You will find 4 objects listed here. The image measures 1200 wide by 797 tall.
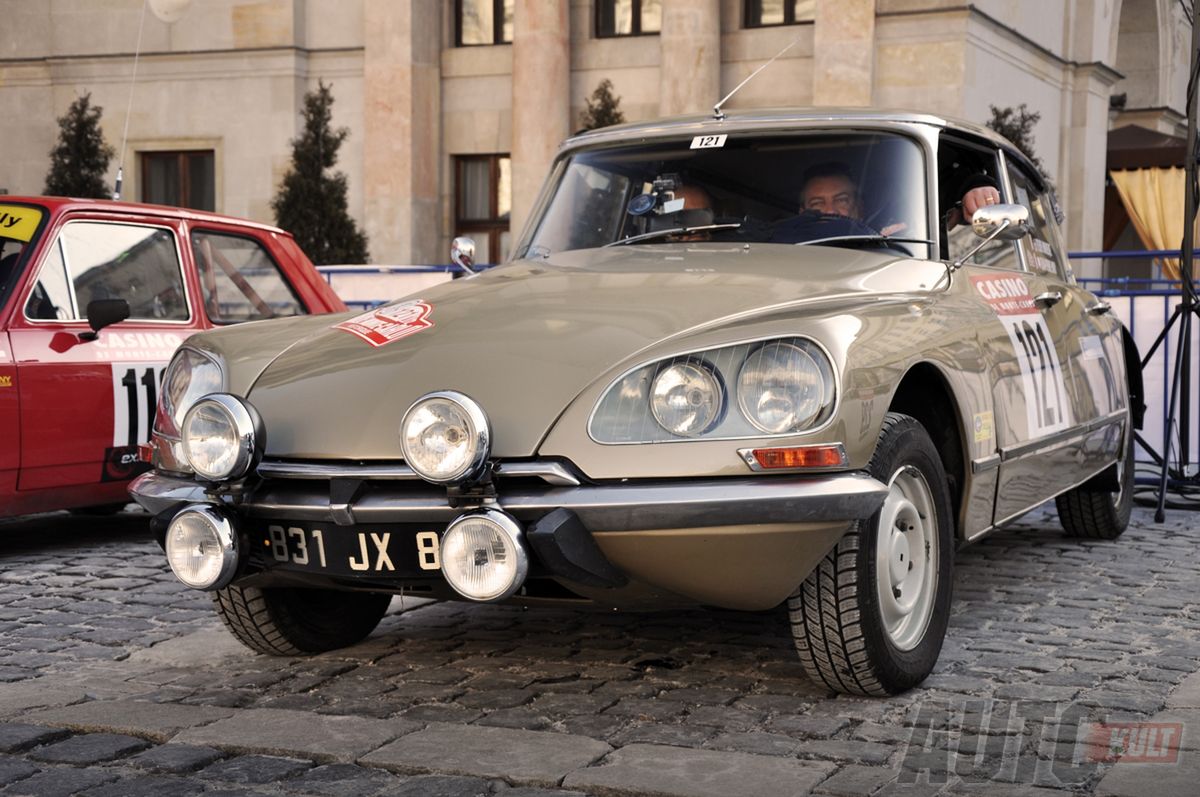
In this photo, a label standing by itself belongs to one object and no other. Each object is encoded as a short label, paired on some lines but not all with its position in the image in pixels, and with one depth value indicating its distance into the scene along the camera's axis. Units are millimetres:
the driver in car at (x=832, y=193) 5266
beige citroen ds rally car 3895
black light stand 8492
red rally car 6887
